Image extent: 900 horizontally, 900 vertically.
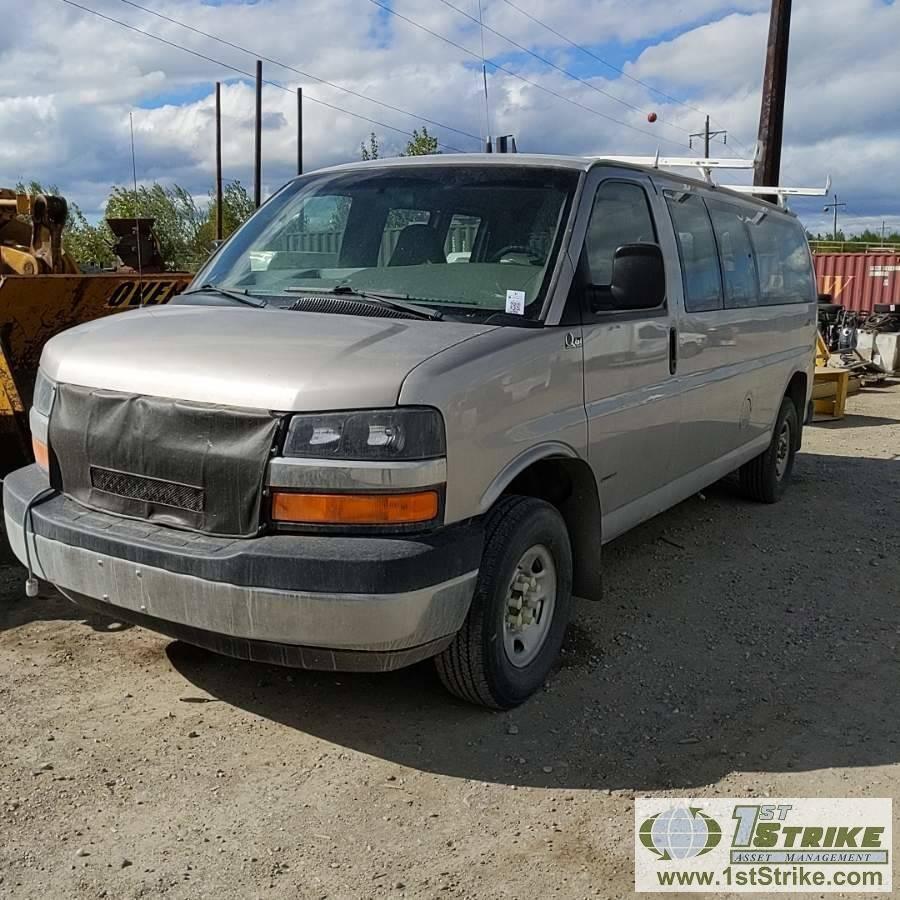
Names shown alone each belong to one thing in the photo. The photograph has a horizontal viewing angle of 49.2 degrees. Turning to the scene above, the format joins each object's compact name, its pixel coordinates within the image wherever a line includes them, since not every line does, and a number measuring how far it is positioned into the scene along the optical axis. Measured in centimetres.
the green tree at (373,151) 3900
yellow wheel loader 544
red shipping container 2459
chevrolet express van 320
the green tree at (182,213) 4325
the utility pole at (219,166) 3359
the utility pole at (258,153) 3080
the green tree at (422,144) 3394
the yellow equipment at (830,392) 1178
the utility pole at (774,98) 1455
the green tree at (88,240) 4465
